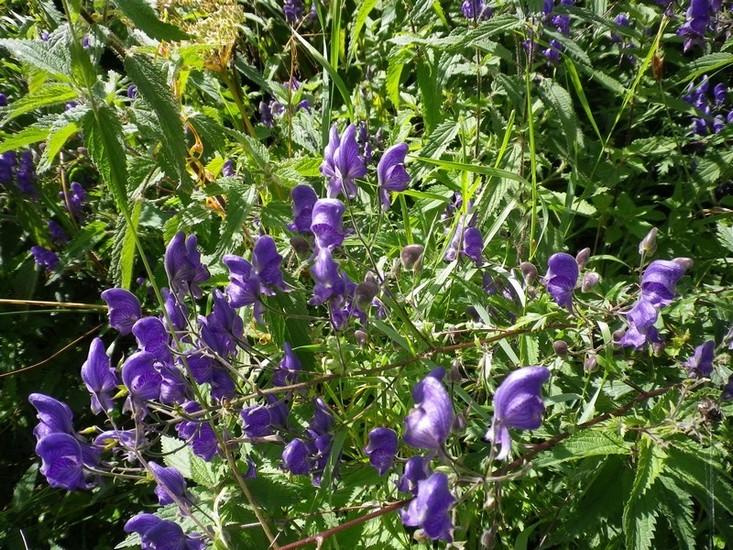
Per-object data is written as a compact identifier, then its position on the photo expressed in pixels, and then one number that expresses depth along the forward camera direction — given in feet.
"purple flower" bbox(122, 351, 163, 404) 1.14
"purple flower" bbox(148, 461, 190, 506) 1.15
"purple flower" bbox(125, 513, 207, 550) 1.13
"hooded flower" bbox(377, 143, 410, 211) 1.29
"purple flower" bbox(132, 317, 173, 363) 1.17
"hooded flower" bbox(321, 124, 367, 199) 1.23
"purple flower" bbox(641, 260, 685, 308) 1.18
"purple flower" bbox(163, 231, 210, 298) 1.24
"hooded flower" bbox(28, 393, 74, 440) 1.17
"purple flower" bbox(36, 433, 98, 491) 1.11
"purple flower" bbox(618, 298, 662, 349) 1.17
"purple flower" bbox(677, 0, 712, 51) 1.92
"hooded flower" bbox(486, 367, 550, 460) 0.94
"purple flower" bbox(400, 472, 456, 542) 0.89
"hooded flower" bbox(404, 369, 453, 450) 0.92
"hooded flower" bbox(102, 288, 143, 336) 1.25
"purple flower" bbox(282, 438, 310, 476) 1.20
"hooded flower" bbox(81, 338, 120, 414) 1.19
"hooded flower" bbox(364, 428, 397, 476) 1.16
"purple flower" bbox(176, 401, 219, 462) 1.21
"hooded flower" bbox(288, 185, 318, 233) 1.27
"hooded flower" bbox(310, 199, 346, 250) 1.16
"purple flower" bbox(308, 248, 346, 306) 1.16
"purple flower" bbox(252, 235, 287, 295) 1.22
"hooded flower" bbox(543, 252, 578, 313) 1.21
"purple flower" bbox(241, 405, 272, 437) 1.21
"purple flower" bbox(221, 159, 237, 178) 1.86
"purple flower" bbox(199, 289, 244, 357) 1.23
